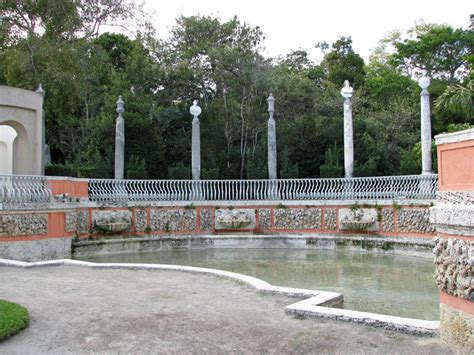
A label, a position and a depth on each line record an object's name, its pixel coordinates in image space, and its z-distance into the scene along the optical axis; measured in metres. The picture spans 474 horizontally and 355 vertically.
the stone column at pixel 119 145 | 18.39
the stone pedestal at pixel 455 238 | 4.13
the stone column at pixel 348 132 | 17.89
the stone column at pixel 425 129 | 15.99
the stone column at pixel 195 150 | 18.73
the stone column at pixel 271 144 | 19.38
